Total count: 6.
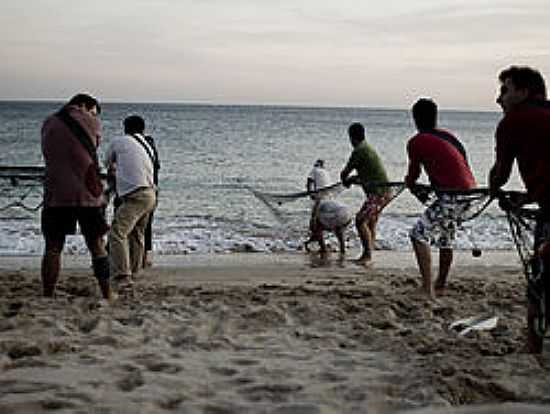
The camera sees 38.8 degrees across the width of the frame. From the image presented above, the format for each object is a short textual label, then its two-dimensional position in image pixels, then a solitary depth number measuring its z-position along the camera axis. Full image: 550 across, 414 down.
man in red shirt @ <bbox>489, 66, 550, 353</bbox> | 4.23
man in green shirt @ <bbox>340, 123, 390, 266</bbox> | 9.18
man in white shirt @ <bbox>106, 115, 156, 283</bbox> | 6.98
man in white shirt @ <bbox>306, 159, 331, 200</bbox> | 10.89
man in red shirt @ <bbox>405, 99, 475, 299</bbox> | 6.59
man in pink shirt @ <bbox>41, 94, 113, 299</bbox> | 6.11
